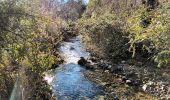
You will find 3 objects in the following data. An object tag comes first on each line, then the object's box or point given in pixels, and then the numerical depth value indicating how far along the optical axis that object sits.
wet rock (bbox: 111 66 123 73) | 8.12
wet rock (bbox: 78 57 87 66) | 9.03
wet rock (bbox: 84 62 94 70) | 8.61
